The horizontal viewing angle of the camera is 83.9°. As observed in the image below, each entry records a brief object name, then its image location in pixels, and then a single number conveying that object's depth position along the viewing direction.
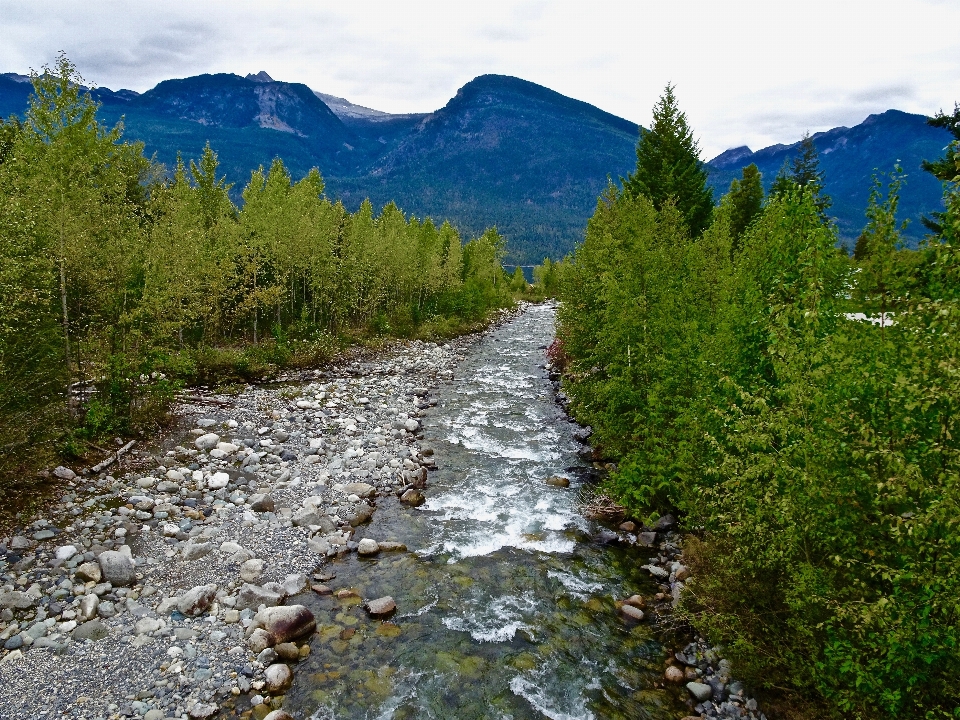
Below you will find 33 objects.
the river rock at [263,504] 13.10
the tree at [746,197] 39.72
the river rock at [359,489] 14.81
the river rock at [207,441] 16.03
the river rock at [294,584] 10.30
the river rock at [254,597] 9.69
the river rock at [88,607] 8.62
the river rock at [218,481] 13.73
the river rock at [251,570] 10.43
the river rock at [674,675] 8.47
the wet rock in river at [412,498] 14.84
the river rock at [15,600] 8.55
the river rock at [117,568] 9.54
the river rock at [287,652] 8.62
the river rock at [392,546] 12.34
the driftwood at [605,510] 14.05
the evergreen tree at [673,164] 30.84
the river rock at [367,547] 12.09
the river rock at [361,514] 13.40
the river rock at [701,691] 8.05
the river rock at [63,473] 12.37
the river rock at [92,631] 8.22
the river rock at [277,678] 8.02
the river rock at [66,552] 9.81
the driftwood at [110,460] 13.21
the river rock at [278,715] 7.29
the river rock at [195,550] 10.71
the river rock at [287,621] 9.03
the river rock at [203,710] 7.25
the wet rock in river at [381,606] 9.99
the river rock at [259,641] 8.68
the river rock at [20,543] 9.89
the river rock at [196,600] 9.20
